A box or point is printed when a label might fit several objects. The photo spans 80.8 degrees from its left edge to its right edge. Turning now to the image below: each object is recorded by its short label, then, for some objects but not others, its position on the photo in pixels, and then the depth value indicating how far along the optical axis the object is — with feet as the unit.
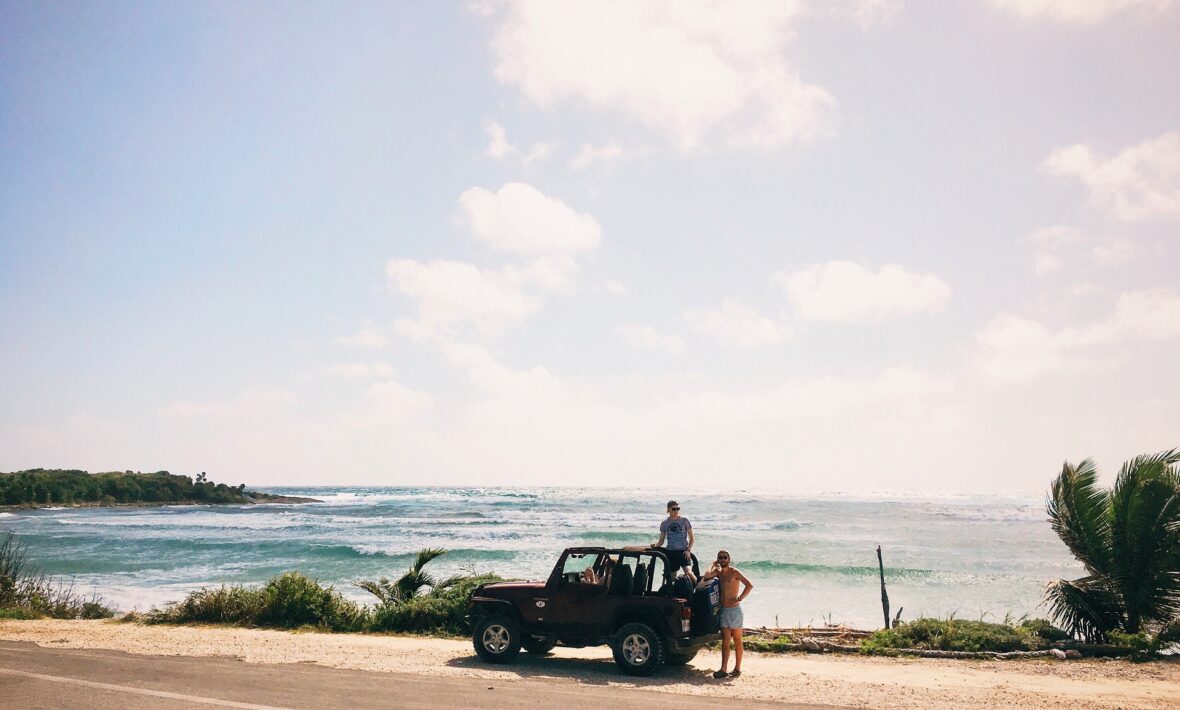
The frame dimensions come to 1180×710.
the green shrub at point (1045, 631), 43.19
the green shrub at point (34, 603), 58.08
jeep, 34.83
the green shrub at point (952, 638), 41.68
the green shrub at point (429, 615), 50.29
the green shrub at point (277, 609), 53.21
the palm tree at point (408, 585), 55.41
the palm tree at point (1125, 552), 42.70
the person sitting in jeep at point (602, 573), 36.91
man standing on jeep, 39.04
